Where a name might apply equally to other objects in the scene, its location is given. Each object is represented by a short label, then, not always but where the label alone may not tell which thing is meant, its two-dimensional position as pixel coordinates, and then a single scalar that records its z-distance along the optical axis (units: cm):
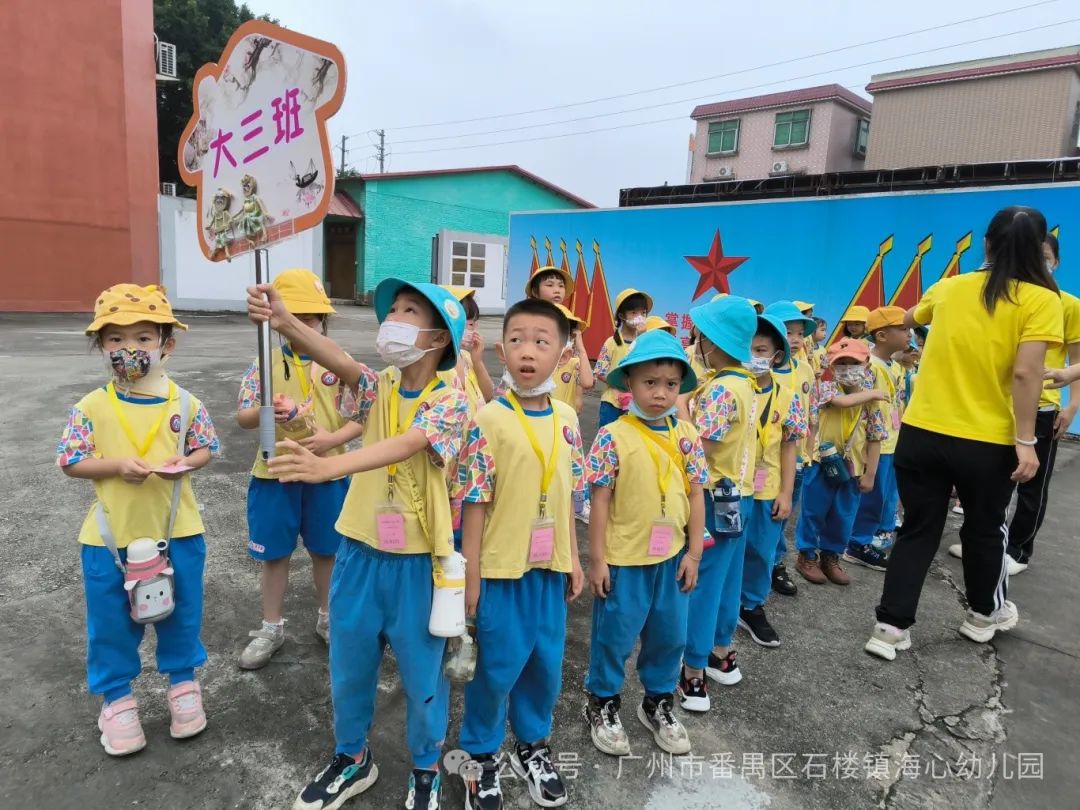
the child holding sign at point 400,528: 200
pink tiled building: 2423
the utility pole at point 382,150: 4681
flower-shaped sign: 182
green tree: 2430
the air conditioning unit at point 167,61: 2006
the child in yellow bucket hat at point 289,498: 289
